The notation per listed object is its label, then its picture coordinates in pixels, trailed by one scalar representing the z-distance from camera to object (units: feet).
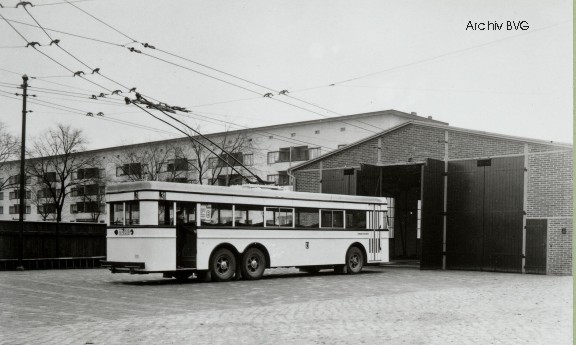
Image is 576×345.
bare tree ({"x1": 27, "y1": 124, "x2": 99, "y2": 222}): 194.90
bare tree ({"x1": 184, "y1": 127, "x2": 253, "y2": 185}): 195.42
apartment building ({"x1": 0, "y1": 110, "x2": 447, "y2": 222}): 186.09
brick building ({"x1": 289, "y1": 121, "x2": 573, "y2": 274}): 74.08
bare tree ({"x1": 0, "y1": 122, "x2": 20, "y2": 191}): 133.48
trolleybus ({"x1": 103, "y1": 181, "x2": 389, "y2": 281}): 56.59
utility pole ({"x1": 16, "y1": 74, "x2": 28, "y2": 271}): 79.20
